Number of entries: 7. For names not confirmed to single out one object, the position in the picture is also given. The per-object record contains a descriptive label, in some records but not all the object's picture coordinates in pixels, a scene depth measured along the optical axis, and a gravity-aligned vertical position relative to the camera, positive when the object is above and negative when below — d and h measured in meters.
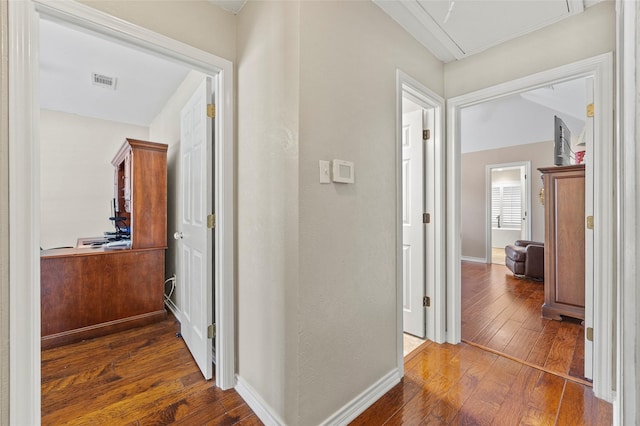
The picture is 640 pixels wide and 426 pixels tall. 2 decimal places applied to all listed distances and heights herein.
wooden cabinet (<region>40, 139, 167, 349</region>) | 2.49 -0.60
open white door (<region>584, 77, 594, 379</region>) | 1.81 -0.15
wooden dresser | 2.73 -0.30
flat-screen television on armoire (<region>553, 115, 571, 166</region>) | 3.44 +0.87
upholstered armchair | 4.41 -0.81
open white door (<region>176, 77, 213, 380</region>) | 1.92 -0.13
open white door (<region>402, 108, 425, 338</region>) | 2.52 -0.13
